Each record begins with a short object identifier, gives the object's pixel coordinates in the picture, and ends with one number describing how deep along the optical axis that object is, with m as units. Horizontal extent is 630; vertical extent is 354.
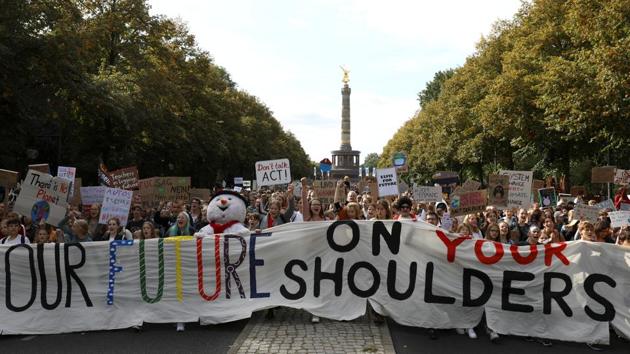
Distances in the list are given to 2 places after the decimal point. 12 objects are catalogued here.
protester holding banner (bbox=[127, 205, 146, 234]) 10.83
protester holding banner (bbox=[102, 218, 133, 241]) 9.12
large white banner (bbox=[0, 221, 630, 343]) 7.79
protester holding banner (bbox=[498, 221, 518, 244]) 9.60
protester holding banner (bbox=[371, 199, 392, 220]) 8.82
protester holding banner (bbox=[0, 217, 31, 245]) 8.57
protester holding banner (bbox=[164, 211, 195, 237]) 9.97
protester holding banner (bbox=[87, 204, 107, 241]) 10.16
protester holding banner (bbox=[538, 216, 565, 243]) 8.96
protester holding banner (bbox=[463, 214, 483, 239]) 9.86
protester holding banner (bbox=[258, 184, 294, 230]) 10.52
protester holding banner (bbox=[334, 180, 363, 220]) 9.20
